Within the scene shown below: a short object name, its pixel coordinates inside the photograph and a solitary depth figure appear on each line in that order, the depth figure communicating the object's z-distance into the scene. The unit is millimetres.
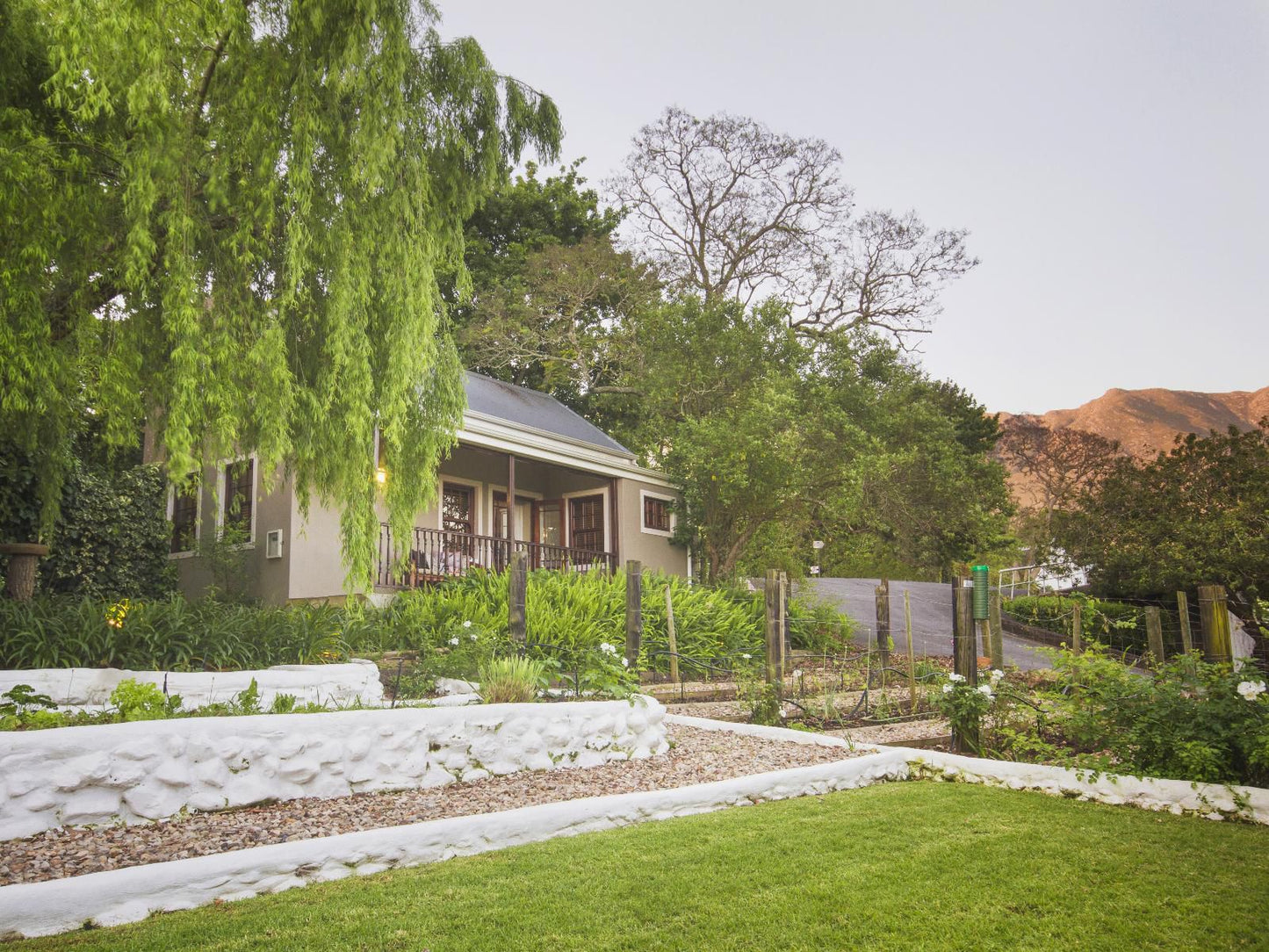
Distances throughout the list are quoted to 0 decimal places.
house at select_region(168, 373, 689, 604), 11945
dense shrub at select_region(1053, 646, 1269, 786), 5305
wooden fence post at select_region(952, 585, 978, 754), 7395
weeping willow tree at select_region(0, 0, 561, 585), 5770
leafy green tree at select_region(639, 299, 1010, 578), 16156
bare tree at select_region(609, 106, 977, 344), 25359
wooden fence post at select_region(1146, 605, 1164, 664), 11375
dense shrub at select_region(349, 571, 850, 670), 9883
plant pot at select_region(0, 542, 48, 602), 8062
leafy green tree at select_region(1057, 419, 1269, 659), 15930
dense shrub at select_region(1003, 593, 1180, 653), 16500
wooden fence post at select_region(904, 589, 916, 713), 9641
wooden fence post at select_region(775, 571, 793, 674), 10023
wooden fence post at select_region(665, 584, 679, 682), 11070
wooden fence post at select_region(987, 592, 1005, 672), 10742
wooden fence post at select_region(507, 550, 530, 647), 8953
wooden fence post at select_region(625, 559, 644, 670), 10305
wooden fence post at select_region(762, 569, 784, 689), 9633
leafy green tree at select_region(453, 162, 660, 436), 22359
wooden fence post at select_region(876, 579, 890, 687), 12266
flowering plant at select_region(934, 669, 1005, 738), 6703
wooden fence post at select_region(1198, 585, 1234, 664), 10891
